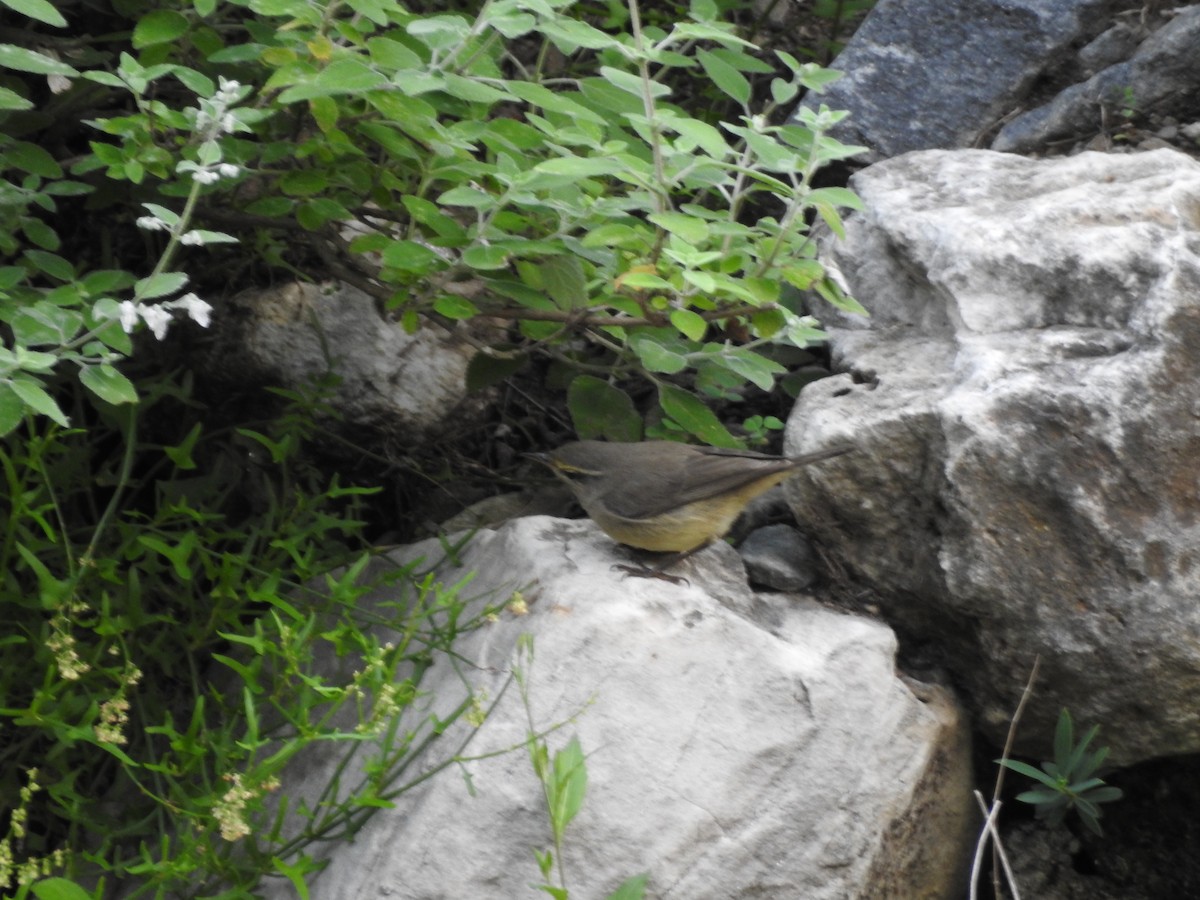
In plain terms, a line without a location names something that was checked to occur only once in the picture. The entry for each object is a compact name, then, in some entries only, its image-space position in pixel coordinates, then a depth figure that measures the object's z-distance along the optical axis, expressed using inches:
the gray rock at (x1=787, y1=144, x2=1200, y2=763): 259.4
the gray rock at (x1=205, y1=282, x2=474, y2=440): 335.6
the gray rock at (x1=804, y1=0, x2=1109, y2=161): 396.5
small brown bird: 291.1
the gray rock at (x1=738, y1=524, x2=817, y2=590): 299.3
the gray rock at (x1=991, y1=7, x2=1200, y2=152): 373.7
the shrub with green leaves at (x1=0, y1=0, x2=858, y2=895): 232.4
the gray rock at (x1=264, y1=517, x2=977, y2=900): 242.4
